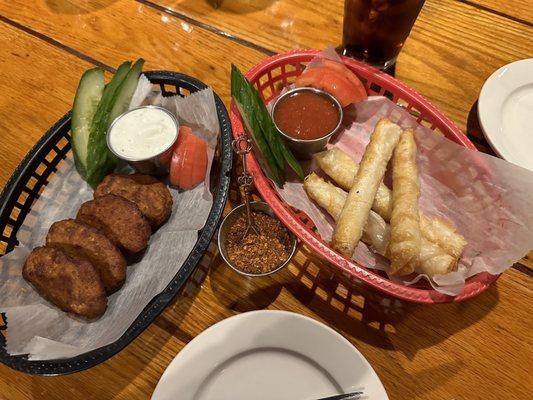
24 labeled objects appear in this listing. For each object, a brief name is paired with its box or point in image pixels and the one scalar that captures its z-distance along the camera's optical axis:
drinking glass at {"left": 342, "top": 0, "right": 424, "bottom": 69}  0.36
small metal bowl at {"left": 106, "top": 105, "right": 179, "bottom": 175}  0.35
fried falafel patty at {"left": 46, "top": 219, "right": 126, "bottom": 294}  0.31
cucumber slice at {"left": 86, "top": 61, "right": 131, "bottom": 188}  0.36
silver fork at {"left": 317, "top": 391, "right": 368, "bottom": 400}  0.25
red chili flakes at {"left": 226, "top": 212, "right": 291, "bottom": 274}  0.32
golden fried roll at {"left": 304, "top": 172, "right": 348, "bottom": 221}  0.33
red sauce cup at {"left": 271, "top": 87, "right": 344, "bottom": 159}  0.35
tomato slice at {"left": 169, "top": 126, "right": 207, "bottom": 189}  0.35
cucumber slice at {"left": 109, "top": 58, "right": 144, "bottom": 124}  0.37
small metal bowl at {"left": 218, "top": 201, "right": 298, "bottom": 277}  0.31
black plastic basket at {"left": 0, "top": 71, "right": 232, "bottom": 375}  0.27
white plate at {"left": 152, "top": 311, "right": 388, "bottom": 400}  0.26
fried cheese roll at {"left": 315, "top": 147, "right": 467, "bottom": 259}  0.31
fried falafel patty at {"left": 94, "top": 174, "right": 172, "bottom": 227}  0.34
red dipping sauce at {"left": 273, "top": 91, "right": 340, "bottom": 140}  0.36
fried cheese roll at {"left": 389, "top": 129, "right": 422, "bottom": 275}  0.29
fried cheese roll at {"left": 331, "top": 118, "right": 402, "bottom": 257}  0.30
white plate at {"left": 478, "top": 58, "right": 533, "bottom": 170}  0.35
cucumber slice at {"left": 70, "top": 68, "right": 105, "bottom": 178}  0.36
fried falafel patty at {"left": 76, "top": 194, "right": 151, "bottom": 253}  0.32
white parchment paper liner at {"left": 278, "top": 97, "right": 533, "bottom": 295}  0.29
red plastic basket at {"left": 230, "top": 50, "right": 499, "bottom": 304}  0.28
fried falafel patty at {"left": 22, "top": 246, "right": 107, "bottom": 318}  0.29
